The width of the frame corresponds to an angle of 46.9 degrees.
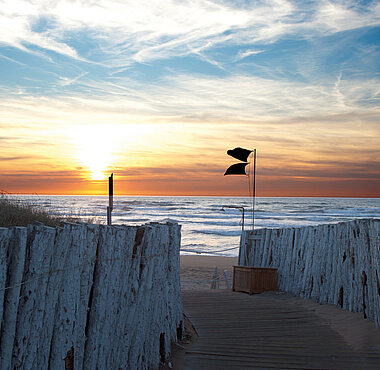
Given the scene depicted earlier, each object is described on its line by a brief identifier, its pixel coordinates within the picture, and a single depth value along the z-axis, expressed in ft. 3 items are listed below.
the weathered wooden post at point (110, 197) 30.72
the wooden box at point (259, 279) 32.48
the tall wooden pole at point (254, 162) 38.51
